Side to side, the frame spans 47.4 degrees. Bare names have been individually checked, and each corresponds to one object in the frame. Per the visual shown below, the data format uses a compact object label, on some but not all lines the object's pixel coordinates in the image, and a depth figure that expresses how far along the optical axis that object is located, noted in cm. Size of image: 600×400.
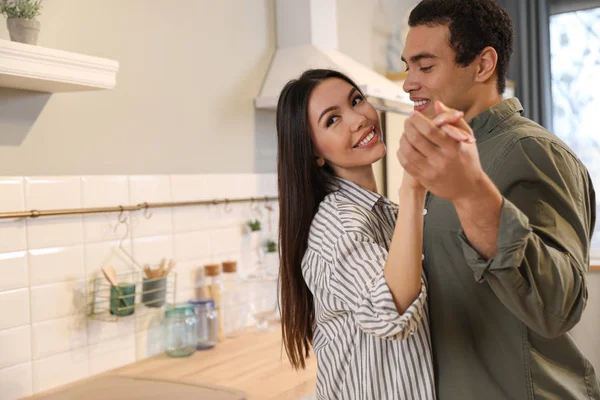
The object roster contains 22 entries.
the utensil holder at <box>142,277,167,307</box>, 221
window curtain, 444
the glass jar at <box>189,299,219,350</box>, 238
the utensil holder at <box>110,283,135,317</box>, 208
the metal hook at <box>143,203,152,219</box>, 226
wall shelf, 163
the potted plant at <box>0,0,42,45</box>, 174
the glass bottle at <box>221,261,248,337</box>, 257
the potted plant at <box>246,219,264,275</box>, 273
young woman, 96
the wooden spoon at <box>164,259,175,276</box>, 227
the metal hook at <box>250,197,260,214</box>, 276
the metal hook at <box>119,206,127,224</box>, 218
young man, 82
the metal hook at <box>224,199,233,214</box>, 261
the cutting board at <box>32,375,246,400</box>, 173
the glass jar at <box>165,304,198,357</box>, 229
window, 436
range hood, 279
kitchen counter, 184
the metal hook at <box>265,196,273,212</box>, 283
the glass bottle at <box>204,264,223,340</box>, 247
